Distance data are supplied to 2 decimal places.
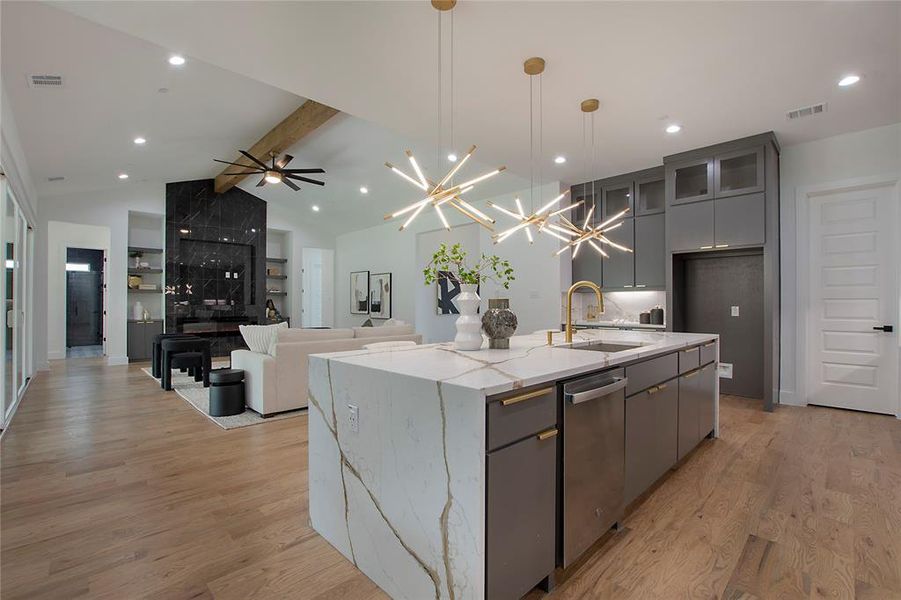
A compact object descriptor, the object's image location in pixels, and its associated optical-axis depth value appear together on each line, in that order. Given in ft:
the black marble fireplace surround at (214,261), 28.66
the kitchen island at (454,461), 4.53
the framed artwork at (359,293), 33.37
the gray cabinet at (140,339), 27.22
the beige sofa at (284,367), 13.75
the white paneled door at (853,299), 13.84
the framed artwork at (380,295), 31.30
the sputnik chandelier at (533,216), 10.01
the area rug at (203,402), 13.23
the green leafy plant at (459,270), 7.14
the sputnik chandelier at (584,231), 12.03
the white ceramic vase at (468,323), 7.39
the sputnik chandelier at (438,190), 8.02
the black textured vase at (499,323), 7.70
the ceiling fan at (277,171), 20.32
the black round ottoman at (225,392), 13.85
